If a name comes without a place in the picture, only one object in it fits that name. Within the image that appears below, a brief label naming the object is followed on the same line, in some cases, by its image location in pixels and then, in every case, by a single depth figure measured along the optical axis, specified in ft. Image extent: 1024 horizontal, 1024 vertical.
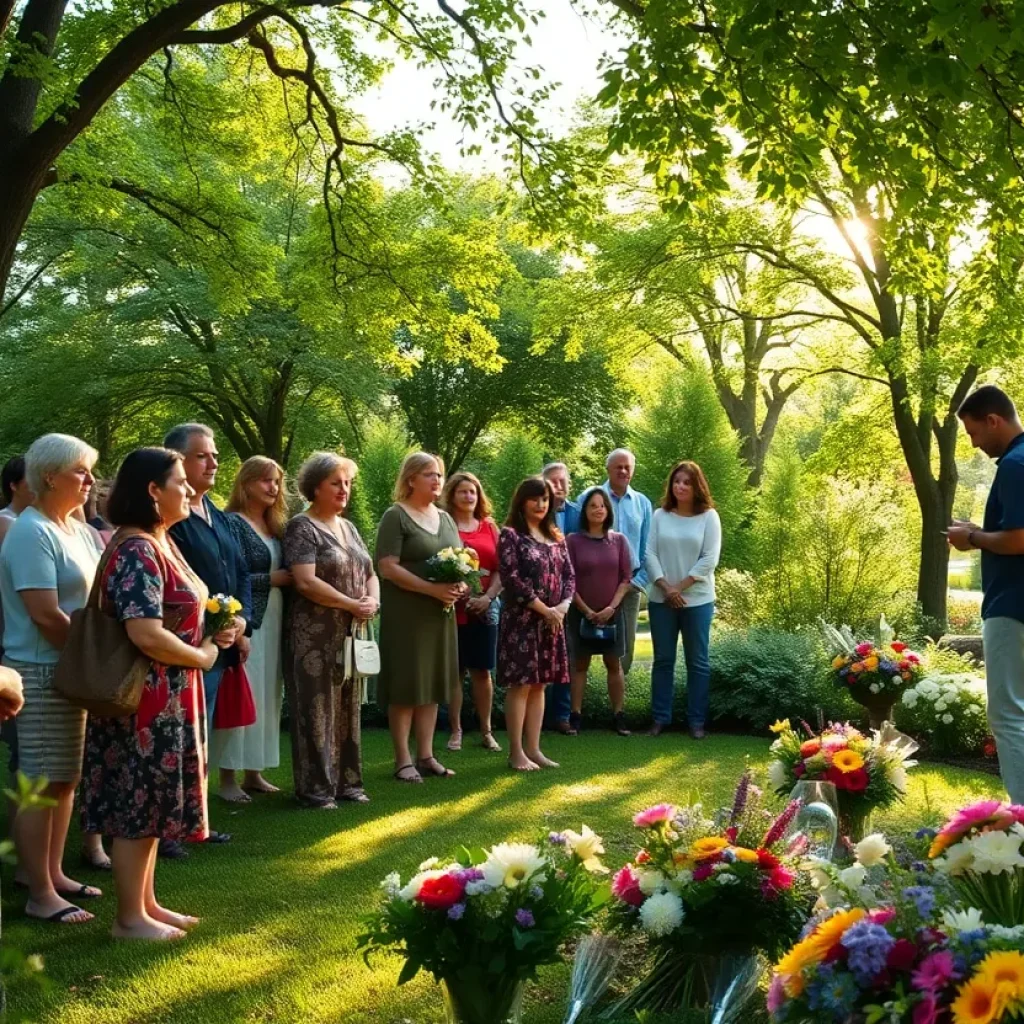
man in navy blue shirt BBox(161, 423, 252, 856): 21.79
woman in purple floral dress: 29.04
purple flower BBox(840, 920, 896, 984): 7.86
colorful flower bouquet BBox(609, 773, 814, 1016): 12.30
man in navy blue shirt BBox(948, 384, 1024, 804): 19.99
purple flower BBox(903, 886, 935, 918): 8.25
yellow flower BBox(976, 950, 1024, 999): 7.06
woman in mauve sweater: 34.45
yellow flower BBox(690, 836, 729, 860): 12.58
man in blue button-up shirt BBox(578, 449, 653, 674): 36.70
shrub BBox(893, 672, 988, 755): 31.68
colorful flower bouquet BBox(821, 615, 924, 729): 29.58
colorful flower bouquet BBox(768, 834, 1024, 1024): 7.19
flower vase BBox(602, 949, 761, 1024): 12.60
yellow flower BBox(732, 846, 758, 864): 12.43
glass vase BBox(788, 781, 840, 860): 15.38
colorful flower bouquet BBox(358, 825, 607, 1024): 11.07
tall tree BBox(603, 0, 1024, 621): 21.79
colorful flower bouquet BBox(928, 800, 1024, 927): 8.69
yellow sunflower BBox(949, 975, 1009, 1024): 6.98
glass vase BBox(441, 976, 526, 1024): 11.51
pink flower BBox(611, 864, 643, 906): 12.74
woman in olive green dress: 27.40
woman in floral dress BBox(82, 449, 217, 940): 15.78
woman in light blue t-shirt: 17.29
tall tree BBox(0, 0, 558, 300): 28.14
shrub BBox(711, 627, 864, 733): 36.11
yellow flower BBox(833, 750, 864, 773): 18.21
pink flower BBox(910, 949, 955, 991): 7.55
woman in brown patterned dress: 24.75
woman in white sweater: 34.83
